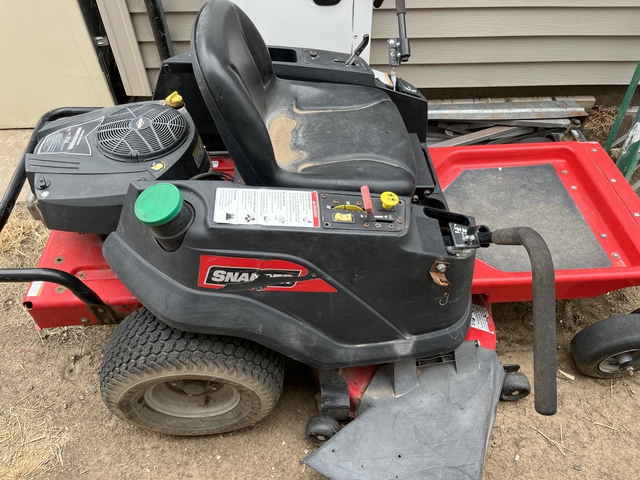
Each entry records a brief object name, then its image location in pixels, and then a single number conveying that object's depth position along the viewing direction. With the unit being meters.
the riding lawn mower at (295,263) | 1.30
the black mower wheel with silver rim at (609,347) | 1.79
